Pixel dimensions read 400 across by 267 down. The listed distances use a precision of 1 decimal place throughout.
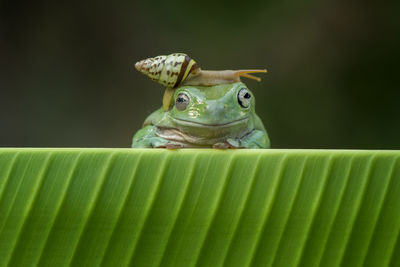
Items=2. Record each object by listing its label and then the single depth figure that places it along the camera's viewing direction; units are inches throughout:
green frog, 52.2
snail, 51.7
